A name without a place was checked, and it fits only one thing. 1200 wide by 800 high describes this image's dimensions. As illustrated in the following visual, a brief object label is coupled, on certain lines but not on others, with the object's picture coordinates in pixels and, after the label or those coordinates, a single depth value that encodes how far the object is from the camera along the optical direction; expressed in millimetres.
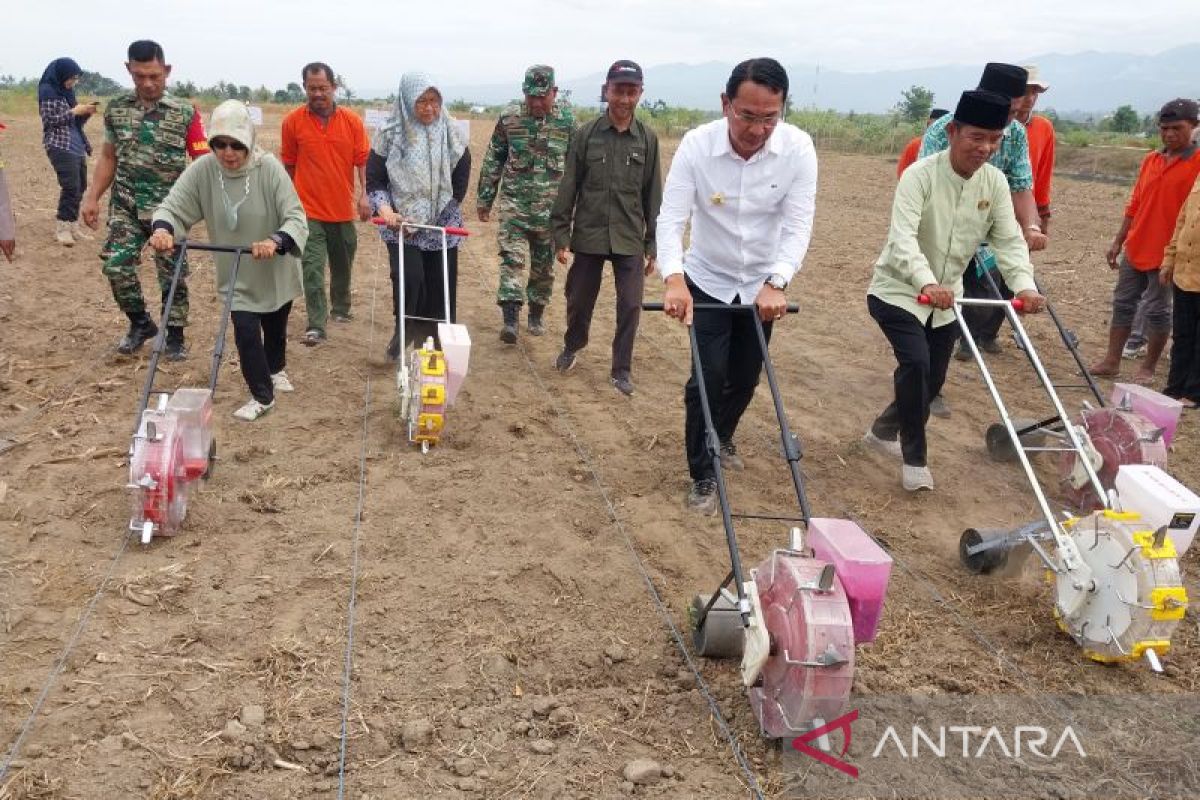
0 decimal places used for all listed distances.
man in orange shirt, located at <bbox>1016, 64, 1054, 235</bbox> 6245
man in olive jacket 6242
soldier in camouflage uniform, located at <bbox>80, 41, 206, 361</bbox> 5914
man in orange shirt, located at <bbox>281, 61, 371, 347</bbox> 6891
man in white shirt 3955
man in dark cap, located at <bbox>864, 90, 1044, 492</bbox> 4691
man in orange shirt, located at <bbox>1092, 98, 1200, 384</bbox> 6773
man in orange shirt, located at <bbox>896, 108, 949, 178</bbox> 7758
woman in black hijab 9930
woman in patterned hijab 6156
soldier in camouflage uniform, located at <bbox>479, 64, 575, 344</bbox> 6953
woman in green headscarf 5141
